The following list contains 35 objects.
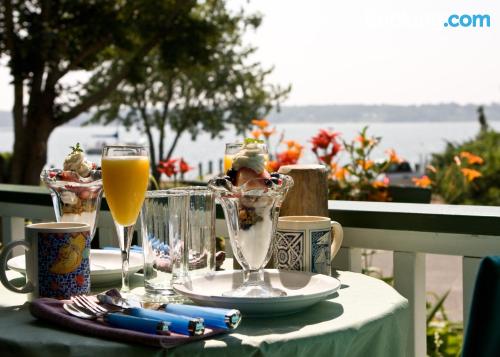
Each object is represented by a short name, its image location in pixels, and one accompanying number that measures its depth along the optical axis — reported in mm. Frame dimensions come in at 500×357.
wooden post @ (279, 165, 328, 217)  1647
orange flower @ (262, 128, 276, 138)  2849
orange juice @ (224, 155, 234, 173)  1697
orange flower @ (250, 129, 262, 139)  2818
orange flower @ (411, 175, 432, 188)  3034
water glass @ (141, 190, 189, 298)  1420
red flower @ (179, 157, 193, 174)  3388
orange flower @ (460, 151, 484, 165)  2755
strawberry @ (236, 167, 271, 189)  1389
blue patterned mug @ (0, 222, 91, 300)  1398
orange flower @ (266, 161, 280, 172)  2439
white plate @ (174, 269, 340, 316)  1333
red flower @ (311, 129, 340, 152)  2697
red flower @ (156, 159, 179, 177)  3309
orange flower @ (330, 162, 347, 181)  2807
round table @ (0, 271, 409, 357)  1244
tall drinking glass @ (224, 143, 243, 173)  1717
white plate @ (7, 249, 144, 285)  1535
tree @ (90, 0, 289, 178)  22734
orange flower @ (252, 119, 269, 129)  2717
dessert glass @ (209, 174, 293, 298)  1363
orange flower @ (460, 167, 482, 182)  2711
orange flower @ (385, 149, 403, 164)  2760
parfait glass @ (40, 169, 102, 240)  1580
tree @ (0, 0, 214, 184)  9398
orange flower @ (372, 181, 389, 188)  2774
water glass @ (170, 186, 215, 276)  1441
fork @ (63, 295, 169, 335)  1249
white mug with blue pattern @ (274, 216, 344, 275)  1529
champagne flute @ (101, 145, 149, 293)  1480
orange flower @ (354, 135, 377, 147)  2688
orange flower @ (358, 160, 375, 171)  2717
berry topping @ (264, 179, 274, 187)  1367
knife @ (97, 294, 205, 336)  1248
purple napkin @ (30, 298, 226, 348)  1232
